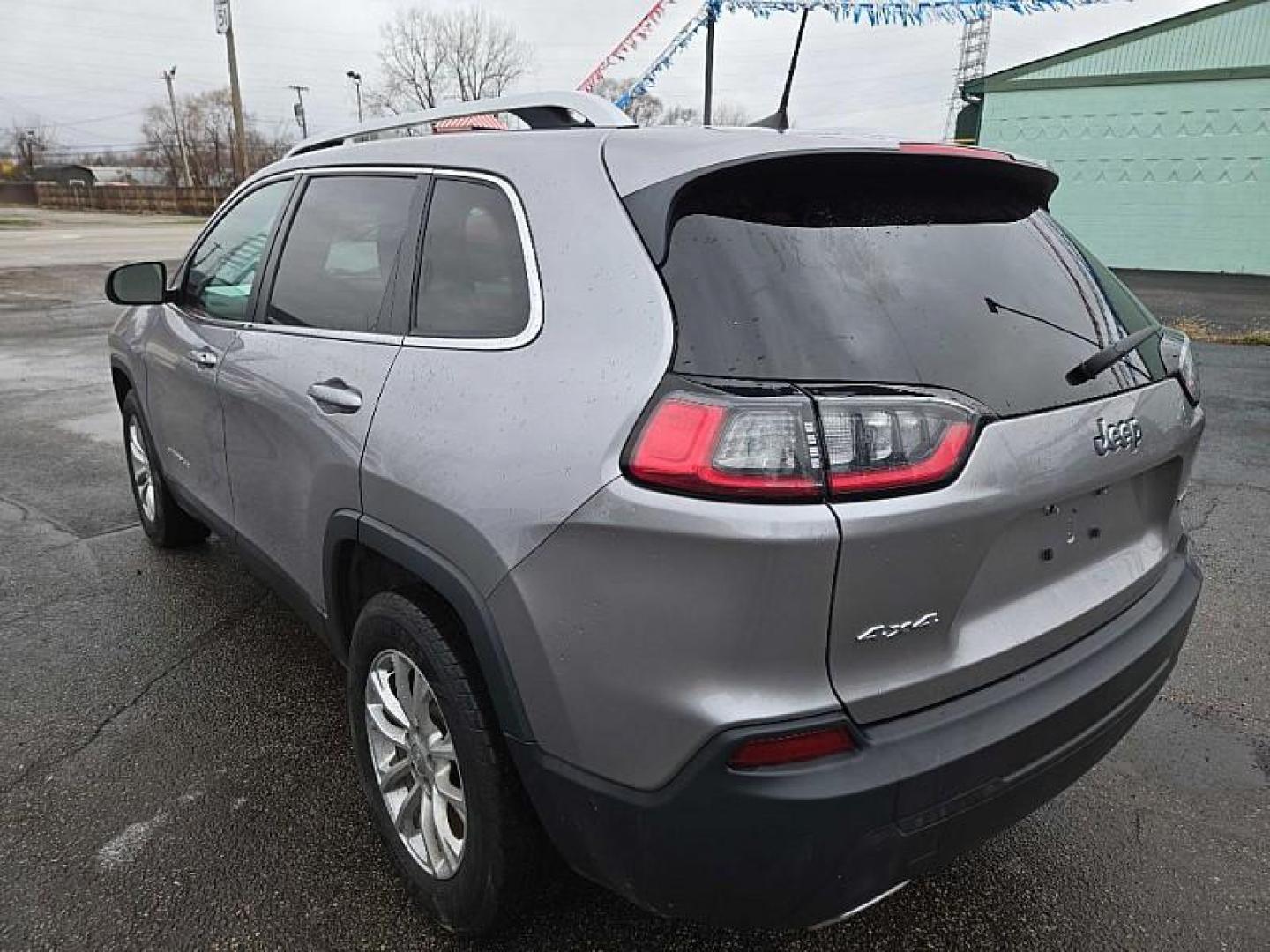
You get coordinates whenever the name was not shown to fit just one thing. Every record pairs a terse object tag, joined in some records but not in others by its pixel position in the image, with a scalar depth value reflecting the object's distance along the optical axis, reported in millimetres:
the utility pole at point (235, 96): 29028
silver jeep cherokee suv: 1463
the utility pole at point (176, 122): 67750
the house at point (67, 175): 69206
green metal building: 17875
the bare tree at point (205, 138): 71875
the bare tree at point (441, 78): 53562
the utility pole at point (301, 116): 63312
